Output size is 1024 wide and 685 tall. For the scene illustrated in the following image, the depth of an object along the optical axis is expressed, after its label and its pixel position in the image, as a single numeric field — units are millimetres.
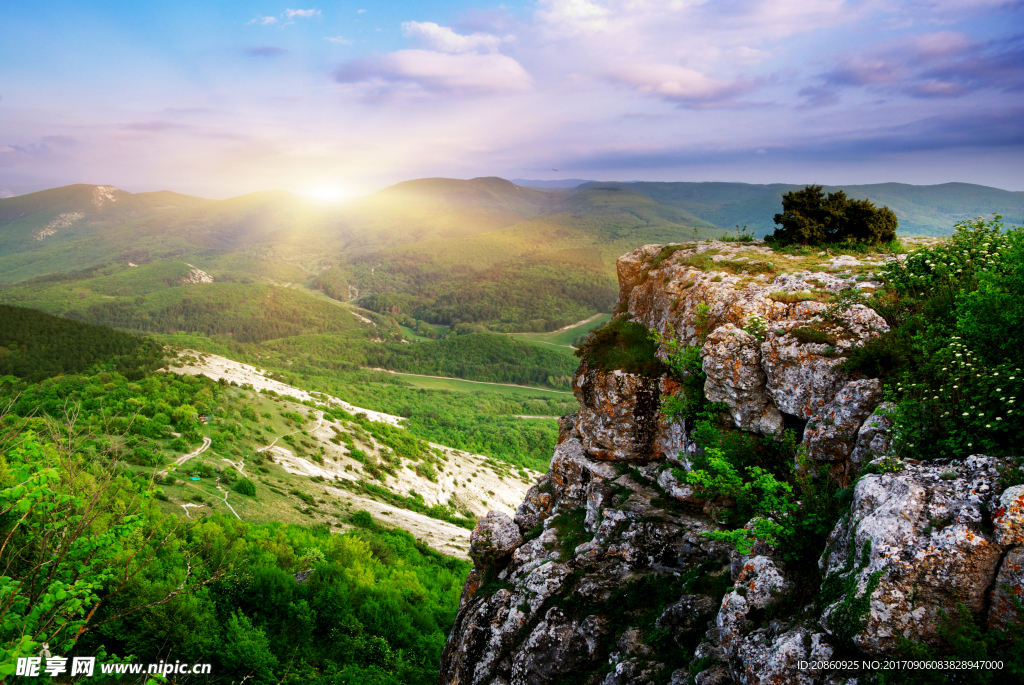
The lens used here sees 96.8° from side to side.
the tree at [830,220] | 17969
